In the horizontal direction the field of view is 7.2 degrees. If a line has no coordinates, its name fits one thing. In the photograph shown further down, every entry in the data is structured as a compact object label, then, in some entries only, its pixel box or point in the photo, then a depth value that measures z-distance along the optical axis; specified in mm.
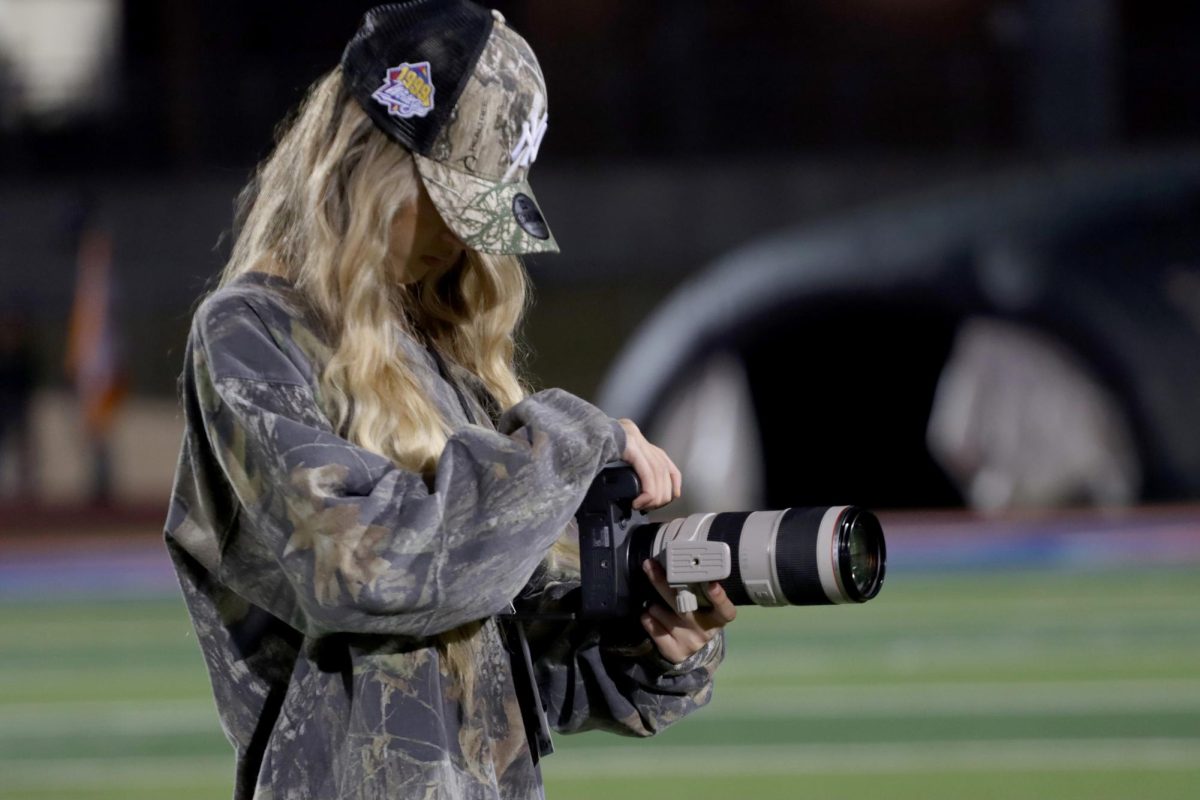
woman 8109
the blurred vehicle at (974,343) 34167
